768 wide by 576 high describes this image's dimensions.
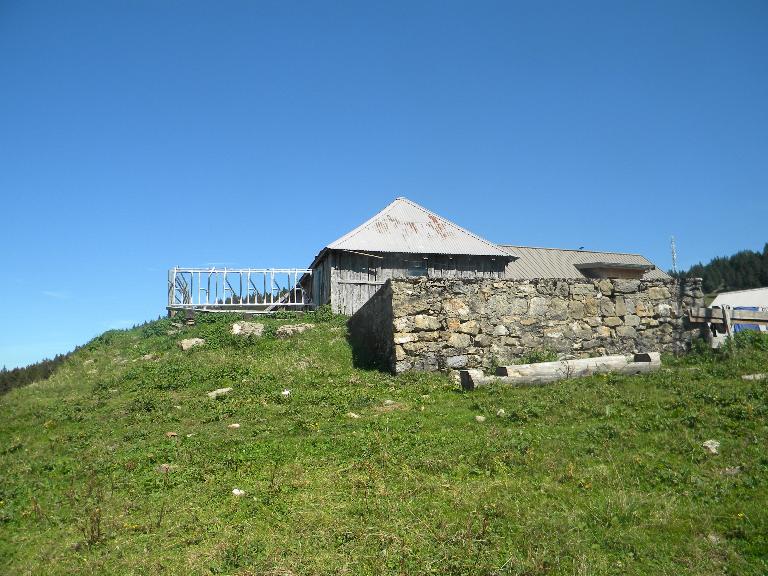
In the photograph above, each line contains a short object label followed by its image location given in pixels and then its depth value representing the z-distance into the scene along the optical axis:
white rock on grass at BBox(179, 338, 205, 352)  18.47
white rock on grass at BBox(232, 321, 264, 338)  19.50
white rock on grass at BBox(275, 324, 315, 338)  19.38
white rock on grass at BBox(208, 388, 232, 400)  12.37
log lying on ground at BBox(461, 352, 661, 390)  11.32
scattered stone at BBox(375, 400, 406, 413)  10.02
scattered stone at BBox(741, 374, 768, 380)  10.27
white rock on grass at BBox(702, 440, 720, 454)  6.63
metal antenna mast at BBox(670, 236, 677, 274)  55.51
